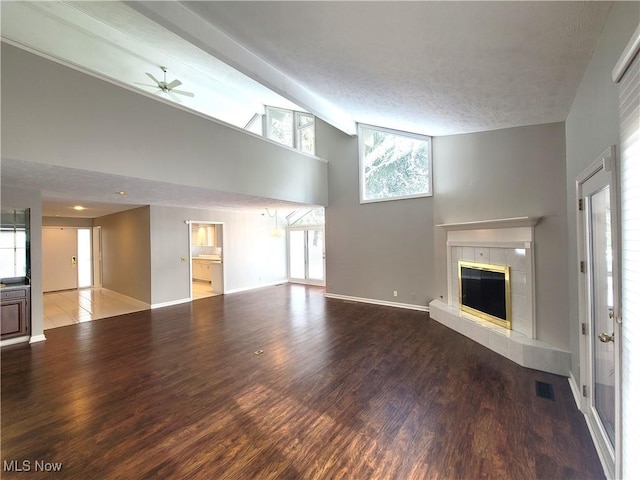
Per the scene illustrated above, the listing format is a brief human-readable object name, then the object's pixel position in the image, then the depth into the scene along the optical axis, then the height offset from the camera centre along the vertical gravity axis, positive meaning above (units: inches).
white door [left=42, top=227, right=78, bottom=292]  321.4 -16.4
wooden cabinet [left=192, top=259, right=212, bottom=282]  370.0 -38.2
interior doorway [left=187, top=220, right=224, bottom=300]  306.5 -21.9
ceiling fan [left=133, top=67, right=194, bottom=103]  194.8 +116.5
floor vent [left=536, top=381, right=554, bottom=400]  102.2 -60.1
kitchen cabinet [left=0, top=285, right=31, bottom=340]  156.5 -40.0
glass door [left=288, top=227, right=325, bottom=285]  351.6 -18.2
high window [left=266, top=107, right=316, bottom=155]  300.2 +132.2
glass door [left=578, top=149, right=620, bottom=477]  61.0 -17.7
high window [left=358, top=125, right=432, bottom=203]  221.5 +67.7
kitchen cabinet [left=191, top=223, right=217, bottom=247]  339.9 +10.1
